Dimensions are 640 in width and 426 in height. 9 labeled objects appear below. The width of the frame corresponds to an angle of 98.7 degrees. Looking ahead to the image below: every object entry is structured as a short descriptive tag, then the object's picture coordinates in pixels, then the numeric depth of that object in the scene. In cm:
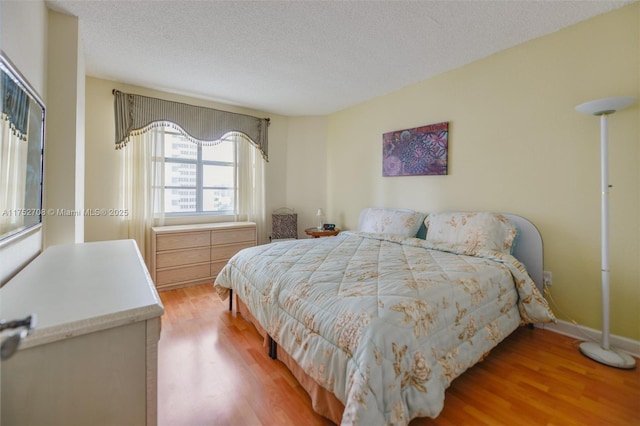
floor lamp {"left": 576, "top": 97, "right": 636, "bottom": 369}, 178
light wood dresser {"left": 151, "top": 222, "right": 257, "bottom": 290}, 315
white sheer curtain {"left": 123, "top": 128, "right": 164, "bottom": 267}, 324
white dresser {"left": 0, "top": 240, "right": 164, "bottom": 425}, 66
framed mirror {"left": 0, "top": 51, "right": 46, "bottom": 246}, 101
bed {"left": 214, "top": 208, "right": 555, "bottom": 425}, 111
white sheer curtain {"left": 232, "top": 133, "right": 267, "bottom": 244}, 407
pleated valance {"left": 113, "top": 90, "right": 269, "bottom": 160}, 314
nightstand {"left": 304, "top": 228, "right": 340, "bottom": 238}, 377
